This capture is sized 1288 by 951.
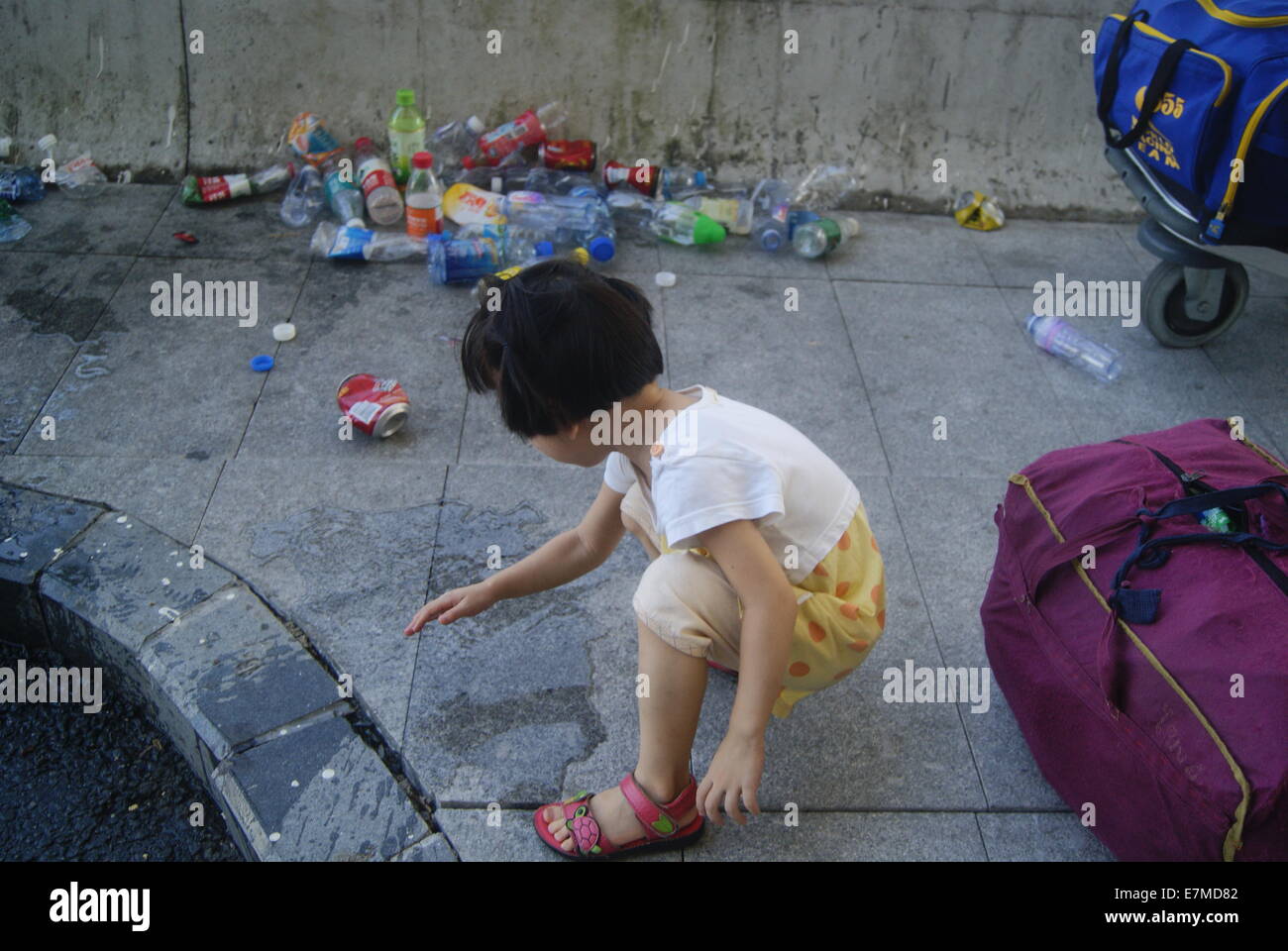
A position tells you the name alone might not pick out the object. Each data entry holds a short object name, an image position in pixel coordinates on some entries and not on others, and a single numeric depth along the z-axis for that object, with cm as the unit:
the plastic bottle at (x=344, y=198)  432
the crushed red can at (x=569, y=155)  459
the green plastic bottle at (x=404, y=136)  451
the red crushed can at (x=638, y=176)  455
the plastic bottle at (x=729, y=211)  444
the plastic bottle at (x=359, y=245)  409
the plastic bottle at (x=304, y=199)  434
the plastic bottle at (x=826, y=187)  474
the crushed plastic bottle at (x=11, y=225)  404
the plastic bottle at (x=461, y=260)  398
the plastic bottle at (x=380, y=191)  434
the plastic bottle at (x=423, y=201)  423
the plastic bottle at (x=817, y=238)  430
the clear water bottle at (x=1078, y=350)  372
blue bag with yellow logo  297
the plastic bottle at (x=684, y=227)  436
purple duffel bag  182
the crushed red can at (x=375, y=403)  314
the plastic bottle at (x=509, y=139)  461
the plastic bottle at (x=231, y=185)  436
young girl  182
